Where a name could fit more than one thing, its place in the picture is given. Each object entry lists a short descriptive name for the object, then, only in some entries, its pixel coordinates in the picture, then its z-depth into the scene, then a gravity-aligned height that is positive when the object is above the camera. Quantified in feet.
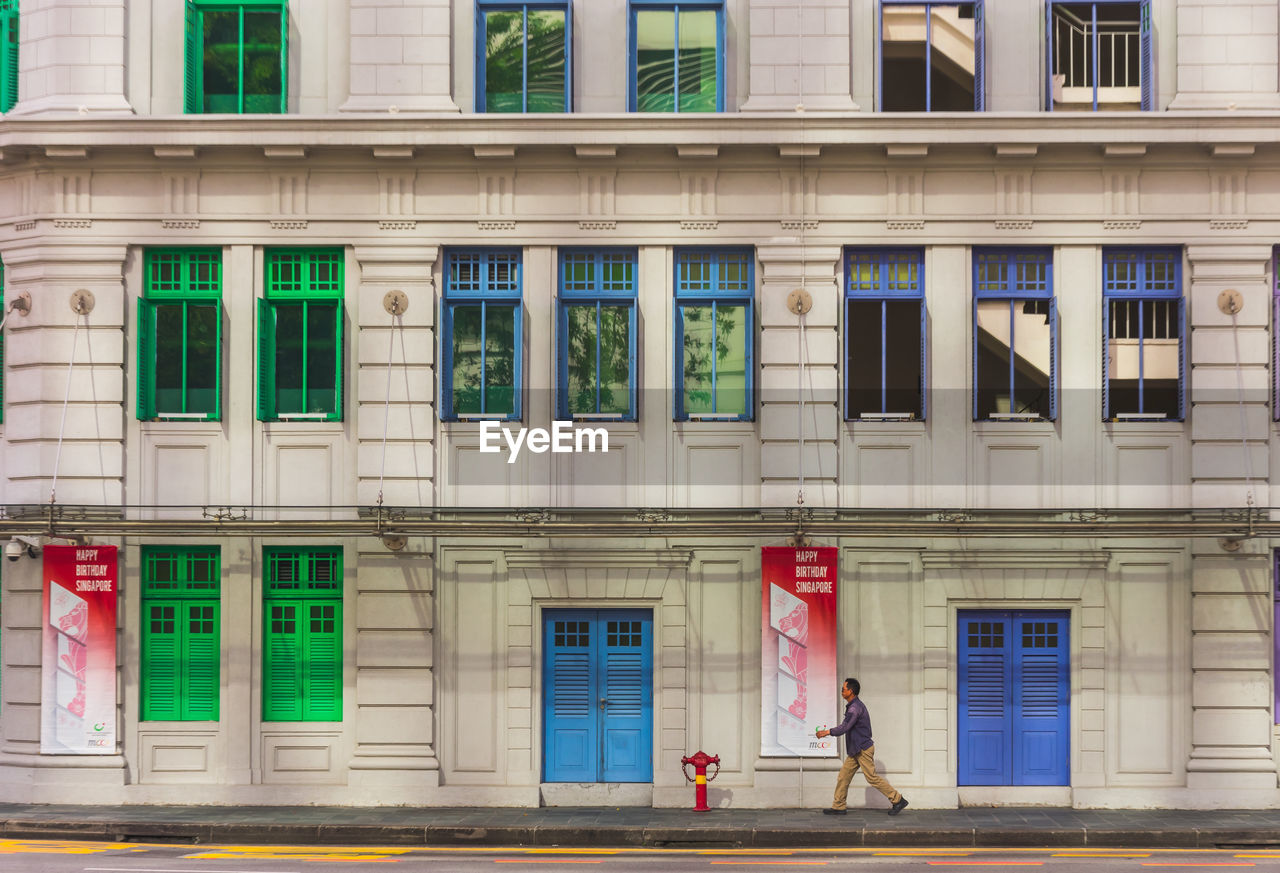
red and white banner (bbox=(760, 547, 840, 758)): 62.95 -9.65
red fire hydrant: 60.44 -14.35
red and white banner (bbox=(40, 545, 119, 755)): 63.93 -9.54
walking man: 59.57 -13.39
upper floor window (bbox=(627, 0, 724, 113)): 65.57 +19.78
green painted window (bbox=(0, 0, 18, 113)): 67.62 +20.36
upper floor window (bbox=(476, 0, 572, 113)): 65.57 +19.77
